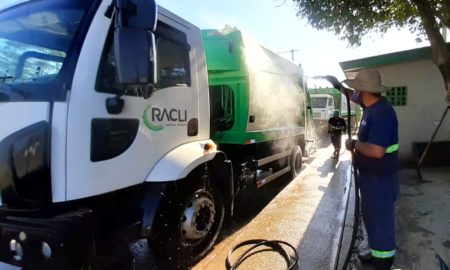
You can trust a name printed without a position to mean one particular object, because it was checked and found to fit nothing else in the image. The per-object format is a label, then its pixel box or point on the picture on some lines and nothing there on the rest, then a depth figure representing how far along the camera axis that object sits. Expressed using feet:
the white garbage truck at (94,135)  7.39
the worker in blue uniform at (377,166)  9.60
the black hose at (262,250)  11.10
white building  27.55
